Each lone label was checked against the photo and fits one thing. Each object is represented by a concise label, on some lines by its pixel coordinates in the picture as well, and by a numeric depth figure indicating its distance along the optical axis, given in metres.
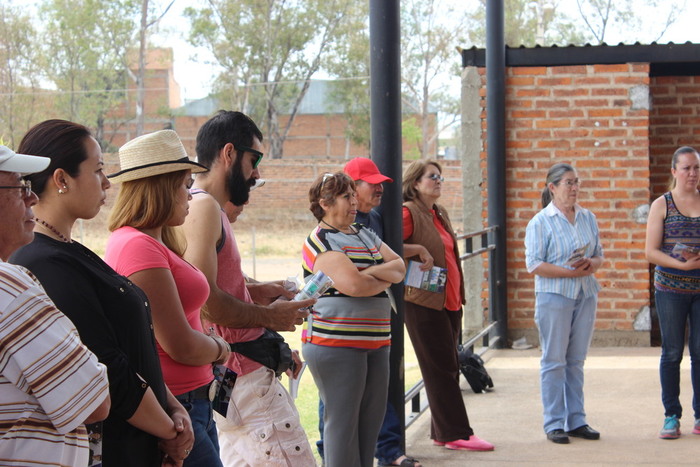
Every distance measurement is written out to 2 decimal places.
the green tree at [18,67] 33.09
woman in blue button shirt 5.73
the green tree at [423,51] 41.31
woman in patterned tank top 5.73
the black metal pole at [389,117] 4.83
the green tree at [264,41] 37.53
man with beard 3.30
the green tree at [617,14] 38.41
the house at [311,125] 44.03
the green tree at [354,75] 38.78
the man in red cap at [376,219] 4.70
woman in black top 2.30
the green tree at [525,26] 39.16
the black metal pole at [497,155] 8.87
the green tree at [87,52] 36.06
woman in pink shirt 2.69
